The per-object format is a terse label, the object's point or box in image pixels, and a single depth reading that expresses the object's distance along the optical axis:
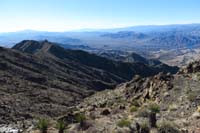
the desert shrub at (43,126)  7.00
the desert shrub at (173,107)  8.14
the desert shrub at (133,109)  8.38
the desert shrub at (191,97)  8.49
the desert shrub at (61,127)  6.76
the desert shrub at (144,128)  6.39
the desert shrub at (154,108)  7.62
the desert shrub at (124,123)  6.60
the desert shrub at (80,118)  7.16
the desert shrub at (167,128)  6.19
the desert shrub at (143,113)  7.42
